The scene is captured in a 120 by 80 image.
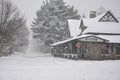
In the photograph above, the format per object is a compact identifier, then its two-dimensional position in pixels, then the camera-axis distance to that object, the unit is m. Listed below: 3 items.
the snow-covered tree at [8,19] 33.75
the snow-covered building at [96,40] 34.75
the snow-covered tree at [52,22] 61.12
